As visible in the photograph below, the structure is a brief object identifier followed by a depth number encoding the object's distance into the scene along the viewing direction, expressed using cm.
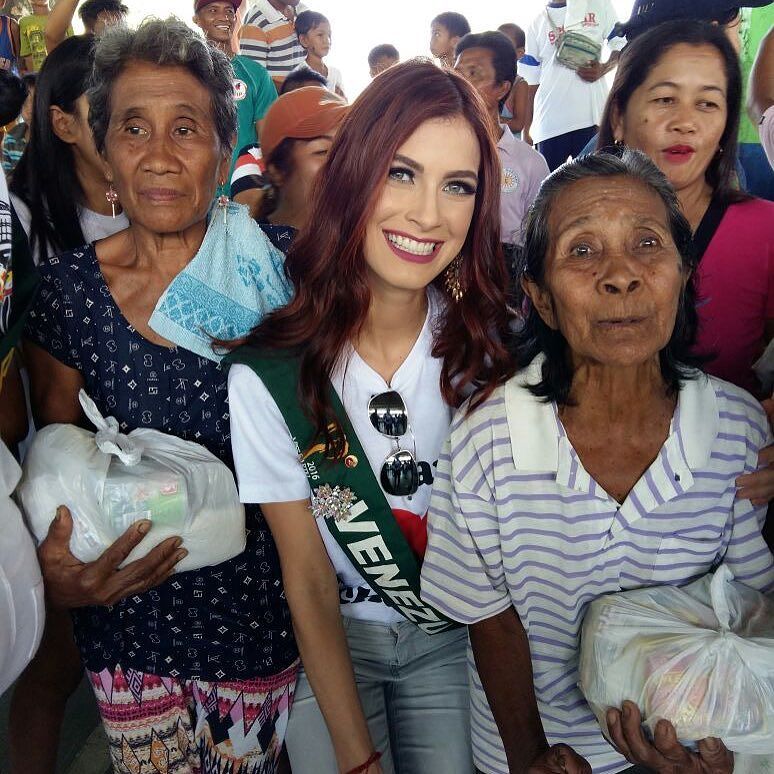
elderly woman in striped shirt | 146
